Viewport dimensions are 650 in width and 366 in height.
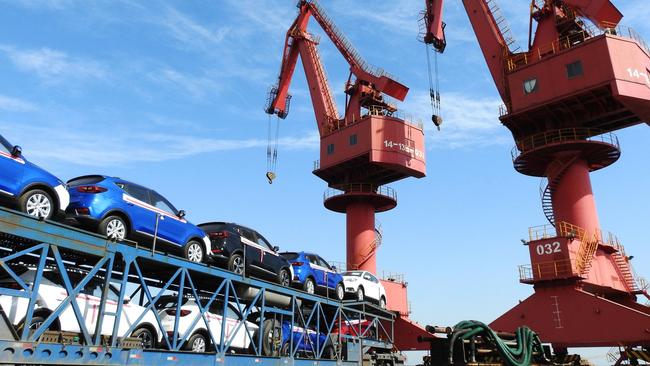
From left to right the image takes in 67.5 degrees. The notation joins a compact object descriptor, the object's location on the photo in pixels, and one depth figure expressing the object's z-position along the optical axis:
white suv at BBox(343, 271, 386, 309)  19.72
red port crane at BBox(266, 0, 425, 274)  32.59
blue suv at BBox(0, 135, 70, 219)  7.67
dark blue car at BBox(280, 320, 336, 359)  14.37
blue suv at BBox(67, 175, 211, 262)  9.27
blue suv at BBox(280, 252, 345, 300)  16.00
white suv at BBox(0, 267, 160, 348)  7.97
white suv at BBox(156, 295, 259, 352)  11.09
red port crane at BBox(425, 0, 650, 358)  23.27
